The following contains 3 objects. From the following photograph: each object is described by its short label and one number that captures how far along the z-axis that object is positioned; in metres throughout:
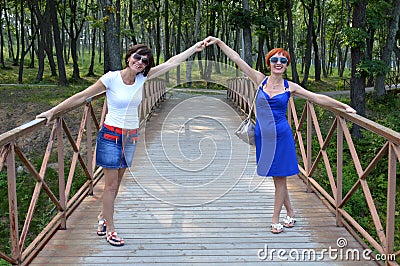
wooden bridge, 3.87
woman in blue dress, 4.26
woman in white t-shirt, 4.02
